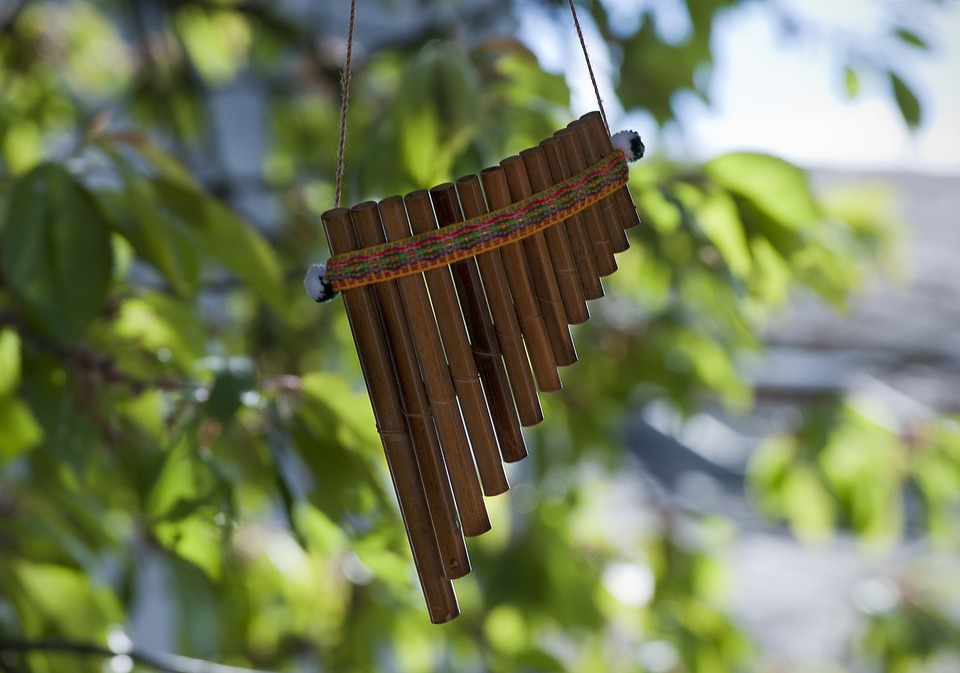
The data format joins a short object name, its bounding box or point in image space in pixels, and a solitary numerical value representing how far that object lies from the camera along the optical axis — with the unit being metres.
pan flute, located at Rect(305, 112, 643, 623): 2.34
